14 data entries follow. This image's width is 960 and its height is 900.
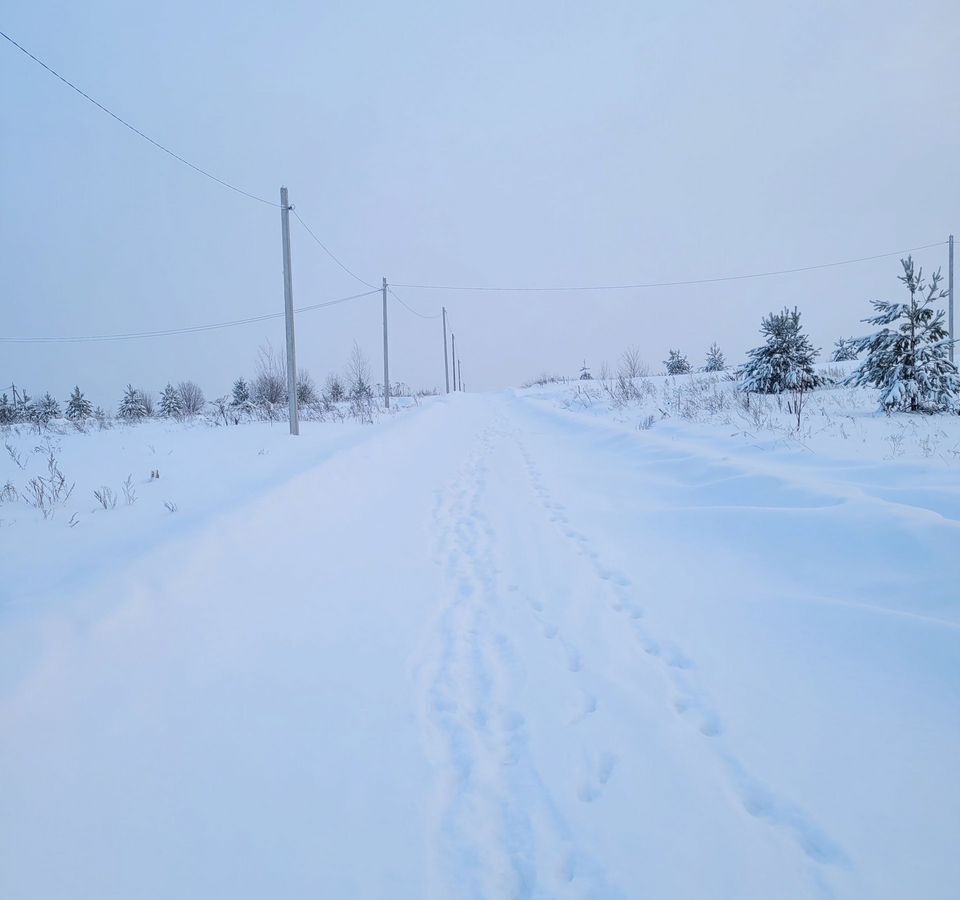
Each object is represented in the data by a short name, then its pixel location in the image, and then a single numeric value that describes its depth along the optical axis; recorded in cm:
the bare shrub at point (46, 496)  519
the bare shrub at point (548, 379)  4293
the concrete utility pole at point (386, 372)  2516
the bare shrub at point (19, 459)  805
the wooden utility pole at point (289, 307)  1301
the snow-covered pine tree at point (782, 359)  1526
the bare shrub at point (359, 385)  3775
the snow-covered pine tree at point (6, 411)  2874
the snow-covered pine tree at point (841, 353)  3412
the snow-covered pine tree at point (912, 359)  1030
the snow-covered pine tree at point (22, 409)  3131
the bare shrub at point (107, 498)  529
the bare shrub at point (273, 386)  2712
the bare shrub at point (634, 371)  2589
